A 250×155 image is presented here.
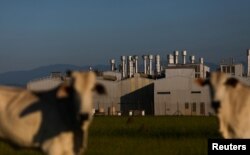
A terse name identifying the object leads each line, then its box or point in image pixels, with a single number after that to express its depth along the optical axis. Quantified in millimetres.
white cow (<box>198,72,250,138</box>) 11914
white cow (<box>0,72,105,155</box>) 10445
